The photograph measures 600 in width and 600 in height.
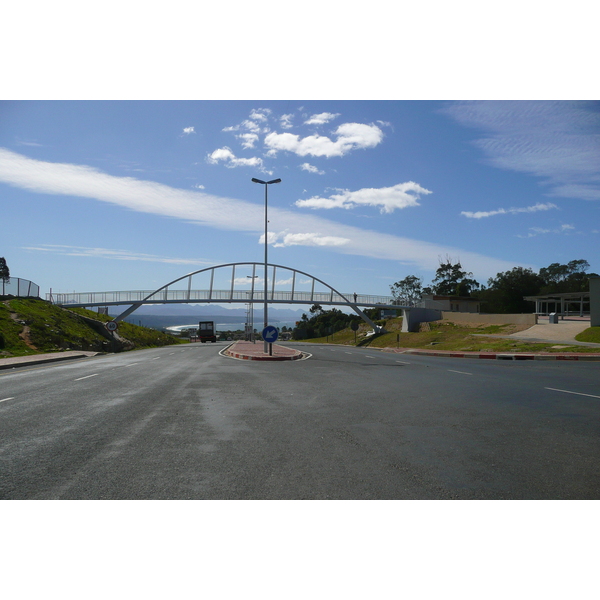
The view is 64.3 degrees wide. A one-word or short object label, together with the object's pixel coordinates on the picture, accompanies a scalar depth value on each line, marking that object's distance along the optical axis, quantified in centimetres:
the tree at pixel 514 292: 8400
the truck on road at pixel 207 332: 7931
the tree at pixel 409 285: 12838
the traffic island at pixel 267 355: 2491
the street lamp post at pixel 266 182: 3741
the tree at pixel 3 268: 3759
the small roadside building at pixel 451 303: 7175
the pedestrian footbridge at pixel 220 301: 6824
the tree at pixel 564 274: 8850
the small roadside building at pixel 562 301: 4575
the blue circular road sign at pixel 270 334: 2469
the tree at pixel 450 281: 10656
